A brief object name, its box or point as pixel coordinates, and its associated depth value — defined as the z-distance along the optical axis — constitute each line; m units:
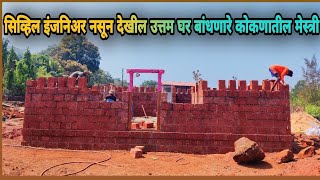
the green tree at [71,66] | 31.61
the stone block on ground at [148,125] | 7.40
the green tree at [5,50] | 25.05
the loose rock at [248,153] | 5.67
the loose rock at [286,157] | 5.85
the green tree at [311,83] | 23.04
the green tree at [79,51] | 35.87
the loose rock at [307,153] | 6.12
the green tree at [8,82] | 20.24
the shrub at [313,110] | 18.84
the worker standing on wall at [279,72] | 6.97
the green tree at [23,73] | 20.57
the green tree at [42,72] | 25.22
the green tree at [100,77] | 35.38
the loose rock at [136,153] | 6.19
